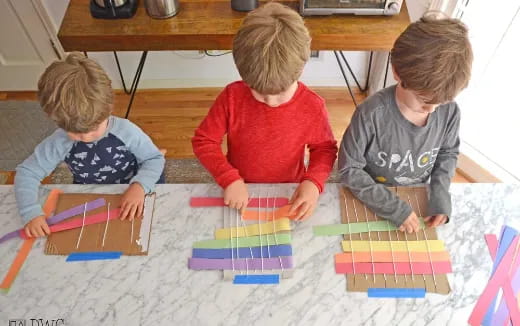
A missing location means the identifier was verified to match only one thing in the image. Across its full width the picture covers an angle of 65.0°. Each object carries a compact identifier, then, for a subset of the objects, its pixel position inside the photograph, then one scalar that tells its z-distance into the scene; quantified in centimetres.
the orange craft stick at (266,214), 104
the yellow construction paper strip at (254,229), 102
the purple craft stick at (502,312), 86
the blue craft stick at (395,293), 91
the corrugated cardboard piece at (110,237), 99
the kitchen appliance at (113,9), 178
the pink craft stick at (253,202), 107
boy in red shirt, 93
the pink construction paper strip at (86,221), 103
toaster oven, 177
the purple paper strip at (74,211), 104
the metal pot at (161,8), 176
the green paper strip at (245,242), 100
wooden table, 176
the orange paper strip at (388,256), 96
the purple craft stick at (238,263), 96
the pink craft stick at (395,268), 95
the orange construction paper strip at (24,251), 94
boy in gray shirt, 91
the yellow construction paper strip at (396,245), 98
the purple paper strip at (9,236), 101
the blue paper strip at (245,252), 98
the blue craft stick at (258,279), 94
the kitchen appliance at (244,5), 181
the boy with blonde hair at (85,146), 100
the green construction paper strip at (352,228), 102
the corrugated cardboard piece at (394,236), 93
